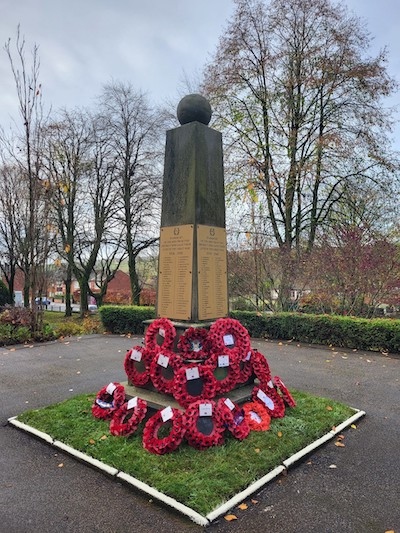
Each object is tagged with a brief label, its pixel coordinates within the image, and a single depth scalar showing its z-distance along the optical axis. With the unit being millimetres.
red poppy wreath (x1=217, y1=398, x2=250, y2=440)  3375
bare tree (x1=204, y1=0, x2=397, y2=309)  12883
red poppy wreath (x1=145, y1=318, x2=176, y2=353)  3781
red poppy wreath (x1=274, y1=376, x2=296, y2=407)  4234
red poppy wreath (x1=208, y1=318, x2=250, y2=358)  3764
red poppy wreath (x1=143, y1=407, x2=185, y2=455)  3139
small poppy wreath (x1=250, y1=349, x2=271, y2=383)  4086
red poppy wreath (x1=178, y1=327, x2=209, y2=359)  3750
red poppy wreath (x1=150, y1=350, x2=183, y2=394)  3646
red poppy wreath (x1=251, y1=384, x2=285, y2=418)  3881
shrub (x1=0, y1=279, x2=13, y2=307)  18109
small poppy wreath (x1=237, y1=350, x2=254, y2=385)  4016
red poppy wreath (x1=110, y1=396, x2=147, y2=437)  3461
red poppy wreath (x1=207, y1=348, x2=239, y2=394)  3670
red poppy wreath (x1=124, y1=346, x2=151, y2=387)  3881
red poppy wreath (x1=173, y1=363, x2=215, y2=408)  3501
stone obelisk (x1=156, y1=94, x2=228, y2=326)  4008
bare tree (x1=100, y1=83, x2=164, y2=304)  17844
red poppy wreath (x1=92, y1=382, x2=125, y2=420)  3859
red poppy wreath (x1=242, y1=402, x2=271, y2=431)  3601
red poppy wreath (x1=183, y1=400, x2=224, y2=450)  3209
